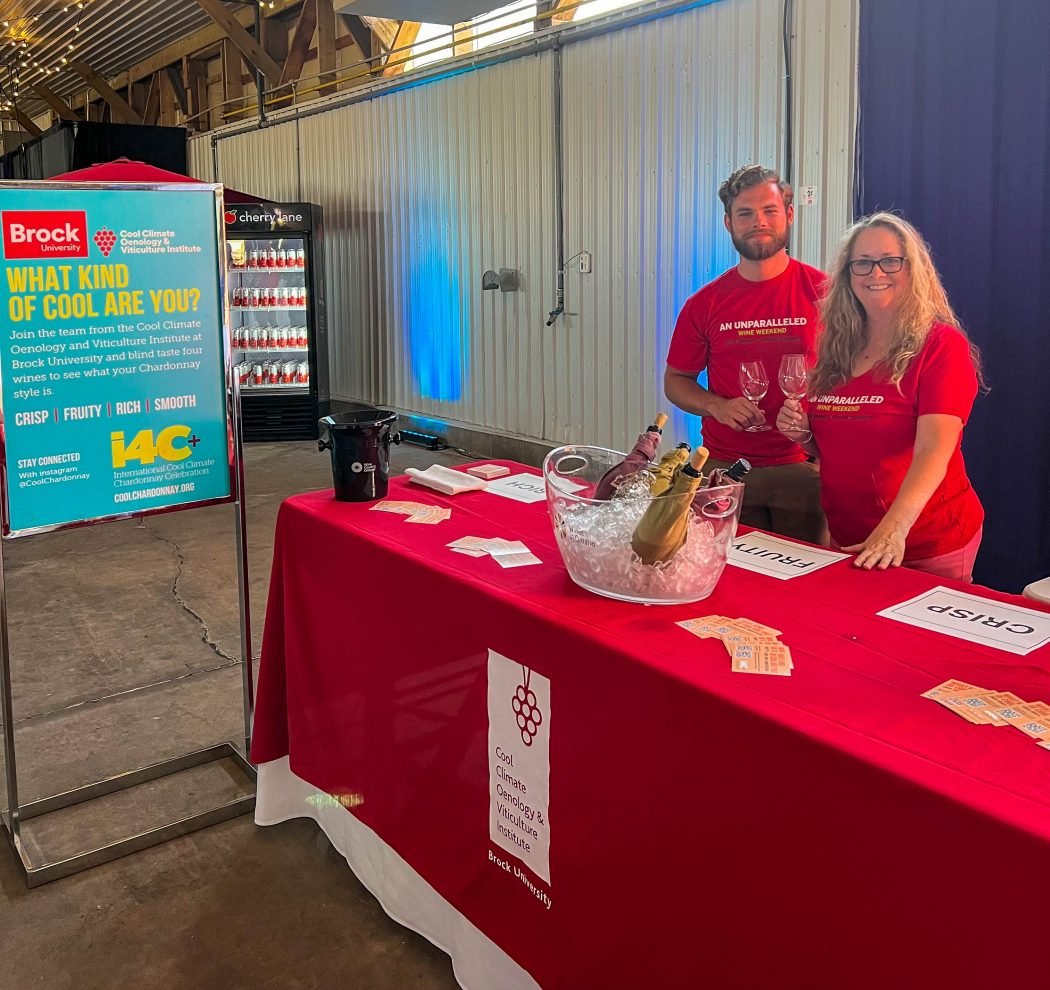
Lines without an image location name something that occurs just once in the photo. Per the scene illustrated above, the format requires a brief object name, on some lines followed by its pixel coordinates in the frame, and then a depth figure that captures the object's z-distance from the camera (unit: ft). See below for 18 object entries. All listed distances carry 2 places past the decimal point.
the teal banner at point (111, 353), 8.63
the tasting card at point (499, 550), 7.29
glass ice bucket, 6.15
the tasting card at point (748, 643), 5.31
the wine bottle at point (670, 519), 5.95
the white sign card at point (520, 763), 6.31
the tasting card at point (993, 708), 4.69
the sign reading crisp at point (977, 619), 5.74
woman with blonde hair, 8.06
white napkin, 9.51
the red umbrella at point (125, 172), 17.38
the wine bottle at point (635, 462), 7.09
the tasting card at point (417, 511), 8.56
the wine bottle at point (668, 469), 6.20
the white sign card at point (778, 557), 7.14
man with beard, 10.73
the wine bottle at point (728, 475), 6.18
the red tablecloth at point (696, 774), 4.16
